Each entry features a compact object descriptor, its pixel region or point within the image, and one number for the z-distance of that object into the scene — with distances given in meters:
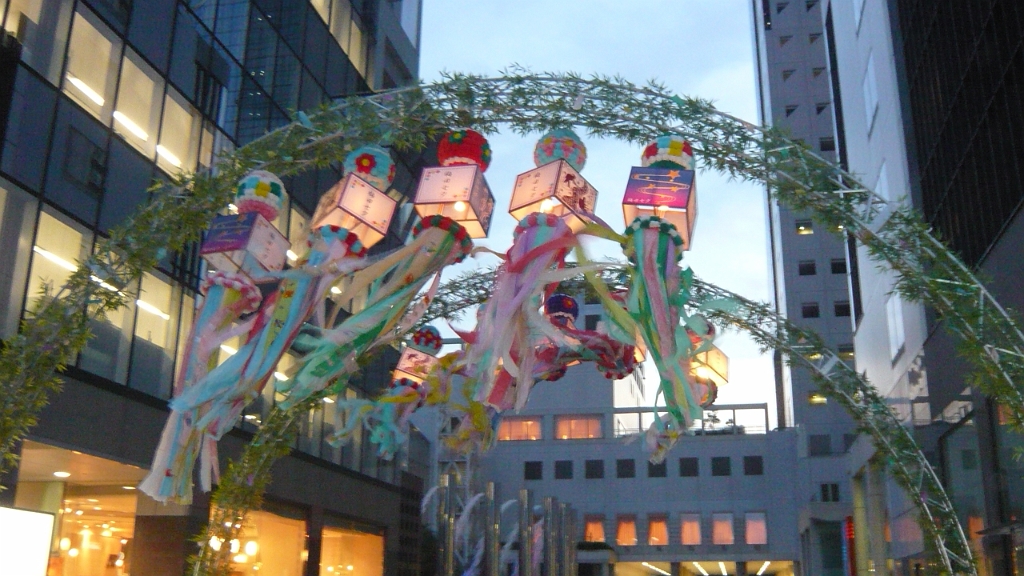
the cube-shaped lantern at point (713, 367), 11.67
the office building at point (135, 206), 11.50
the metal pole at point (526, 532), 21.97
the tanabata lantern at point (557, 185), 8.77
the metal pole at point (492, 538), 21.86
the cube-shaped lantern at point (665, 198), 8.27
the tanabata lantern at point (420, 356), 12.40
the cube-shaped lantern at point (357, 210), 8.49
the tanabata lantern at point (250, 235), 7.84
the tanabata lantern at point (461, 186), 8.34
